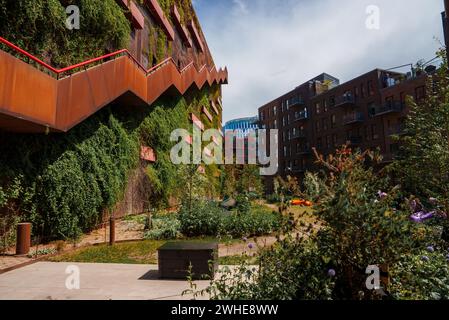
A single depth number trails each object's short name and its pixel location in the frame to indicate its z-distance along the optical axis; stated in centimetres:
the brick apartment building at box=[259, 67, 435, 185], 3891
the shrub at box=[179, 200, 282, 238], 1142
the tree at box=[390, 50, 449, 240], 935
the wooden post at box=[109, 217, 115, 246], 985
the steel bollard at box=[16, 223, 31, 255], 827
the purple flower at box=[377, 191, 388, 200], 411
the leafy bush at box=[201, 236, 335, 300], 380
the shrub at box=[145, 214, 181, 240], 1114
